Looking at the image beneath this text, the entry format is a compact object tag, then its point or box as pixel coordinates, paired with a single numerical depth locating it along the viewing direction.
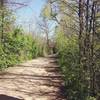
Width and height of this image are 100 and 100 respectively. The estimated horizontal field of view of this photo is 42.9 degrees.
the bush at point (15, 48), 7.44
